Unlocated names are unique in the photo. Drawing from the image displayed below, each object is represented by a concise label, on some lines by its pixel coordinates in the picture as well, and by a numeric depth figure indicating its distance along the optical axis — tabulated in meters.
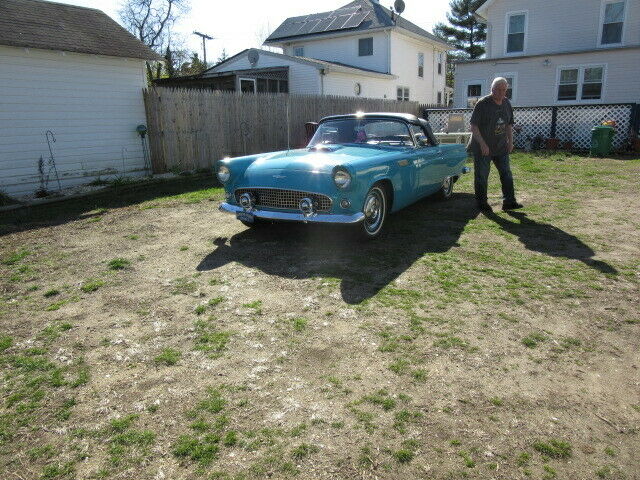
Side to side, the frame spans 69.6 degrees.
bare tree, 39.31
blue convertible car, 4.93
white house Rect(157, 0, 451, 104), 22.12
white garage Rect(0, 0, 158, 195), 9.29
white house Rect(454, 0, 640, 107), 18.61
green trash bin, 13.74
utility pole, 41.73
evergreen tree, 43.94
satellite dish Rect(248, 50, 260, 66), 22.77
